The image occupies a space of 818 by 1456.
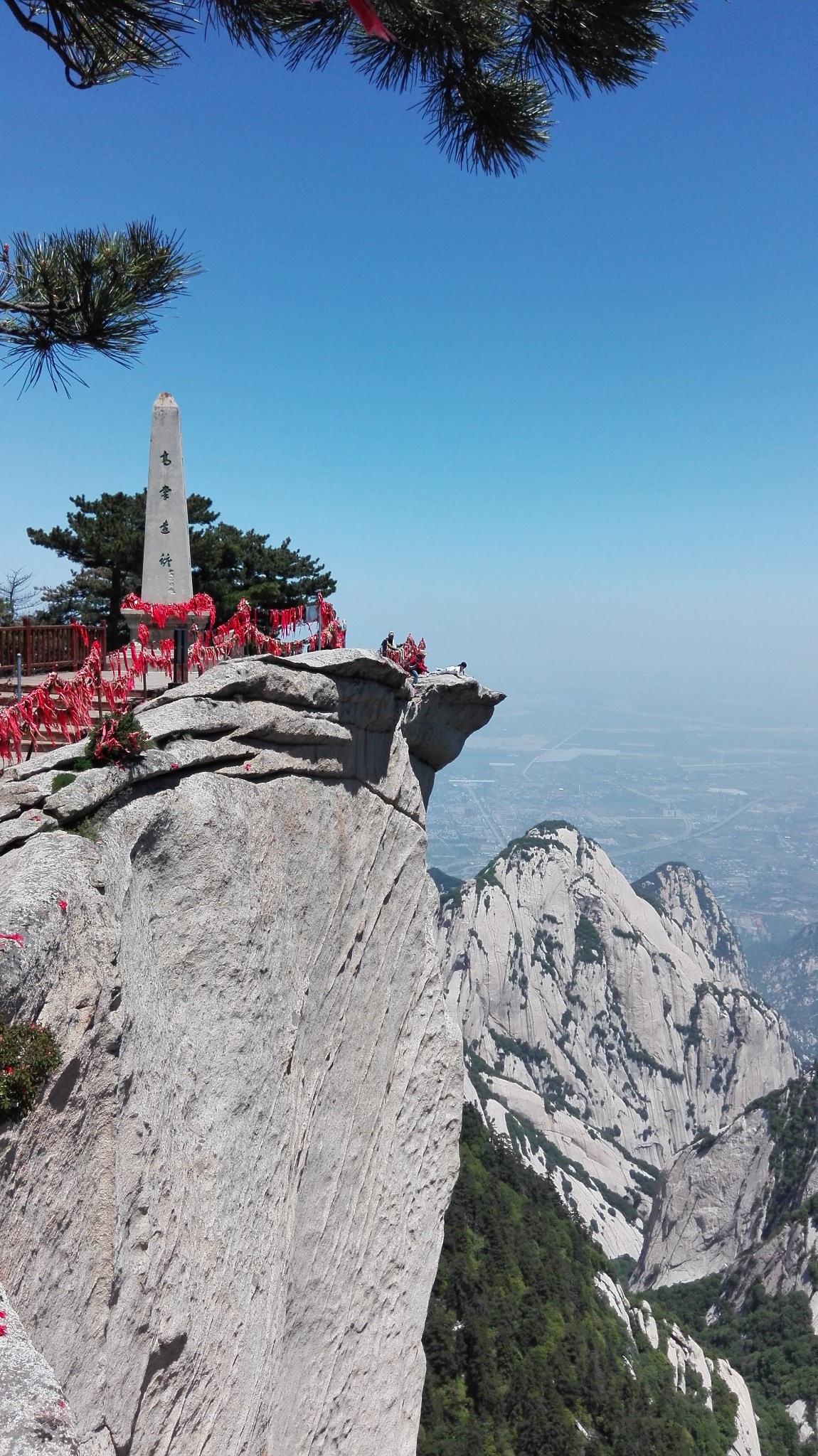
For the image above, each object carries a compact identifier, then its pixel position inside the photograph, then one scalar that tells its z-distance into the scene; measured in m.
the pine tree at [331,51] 9.57
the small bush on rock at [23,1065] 7.97
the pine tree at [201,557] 27.03
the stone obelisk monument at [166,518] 20.14
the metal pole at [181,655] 16.61
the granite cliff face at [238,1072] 9.34
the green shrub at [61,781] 11.41
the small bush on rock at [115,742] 12.03
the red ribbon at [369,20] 7.20
